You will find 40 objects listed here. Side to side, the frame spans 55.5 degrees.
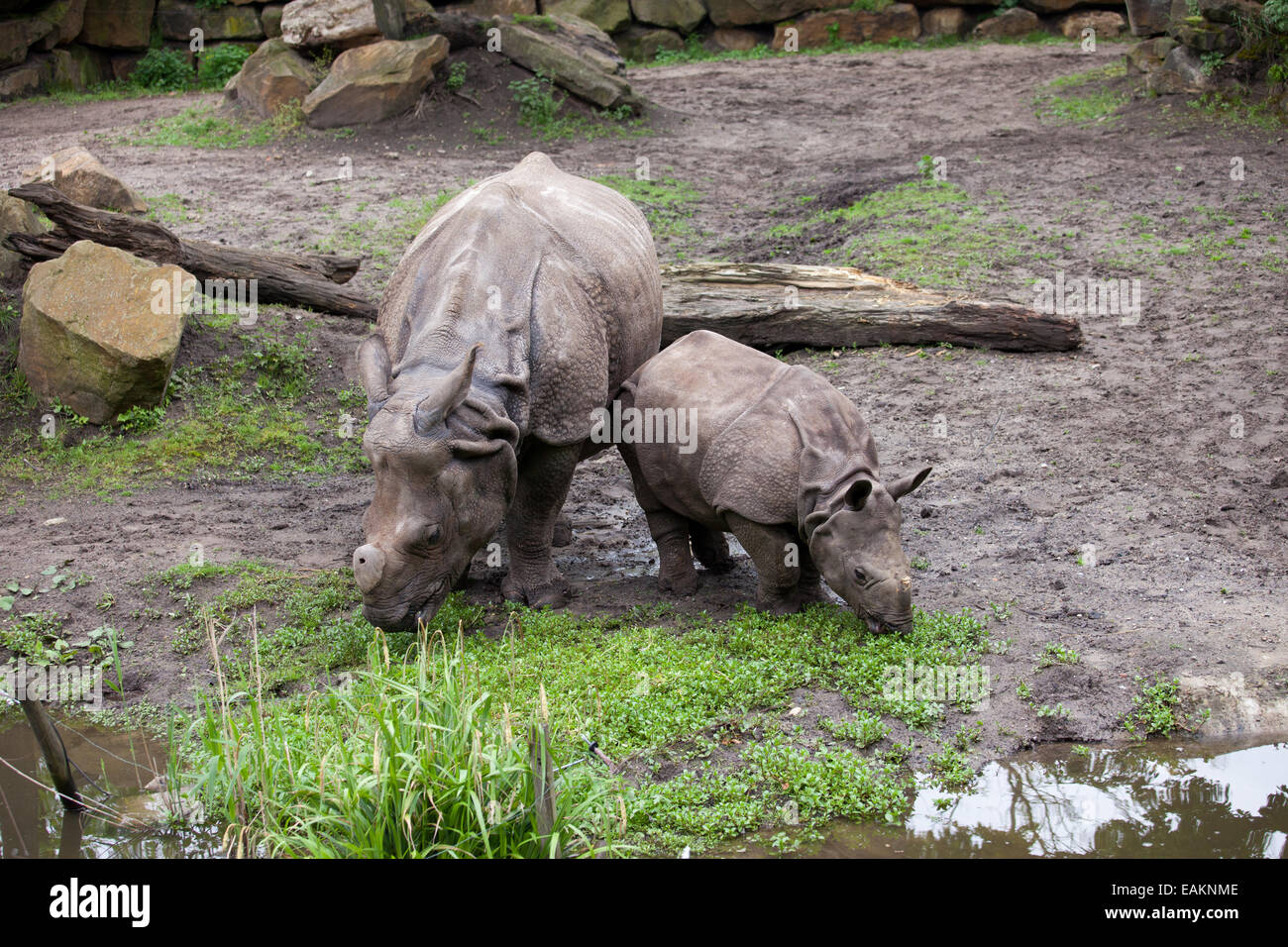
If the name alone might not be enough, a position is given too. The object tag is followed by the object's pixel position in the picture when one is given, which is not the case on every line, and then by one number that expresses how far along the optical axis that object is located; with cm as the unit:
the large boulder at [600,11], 2042
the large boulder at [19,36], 1832
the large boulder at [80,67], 1919
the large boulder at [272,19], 1967
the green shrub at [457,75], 1636
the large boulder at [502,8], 2008
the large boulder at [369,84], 1586
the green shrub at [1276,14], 1266
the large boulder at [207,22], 2009
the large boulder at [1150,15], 1548
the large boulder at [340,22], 1577
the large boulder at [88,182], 1205
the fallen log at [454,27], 1630
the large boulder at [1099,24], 1955
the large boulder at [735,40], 2103
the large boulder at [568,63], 1648
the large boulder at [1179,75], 1436
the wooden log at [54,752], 462
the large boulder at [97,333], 887
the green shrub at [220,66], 1952
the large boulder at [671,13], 2079
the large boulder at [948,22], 2030
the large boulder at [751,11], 2048
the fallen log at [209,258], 952
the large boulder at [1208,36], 1382
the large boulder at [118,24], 1959
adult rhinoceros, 575
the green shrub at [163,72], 1972
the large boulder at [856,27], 2038
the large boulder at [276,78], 1619
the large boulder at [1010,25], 2006
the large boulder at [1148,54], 1521
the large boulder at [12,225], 976
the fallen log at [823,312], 1002
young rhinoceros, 605
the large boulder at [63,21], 1886
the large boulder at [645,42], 2100
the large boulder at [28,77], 1841
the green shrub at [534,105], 1623
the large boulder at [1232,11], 1340
